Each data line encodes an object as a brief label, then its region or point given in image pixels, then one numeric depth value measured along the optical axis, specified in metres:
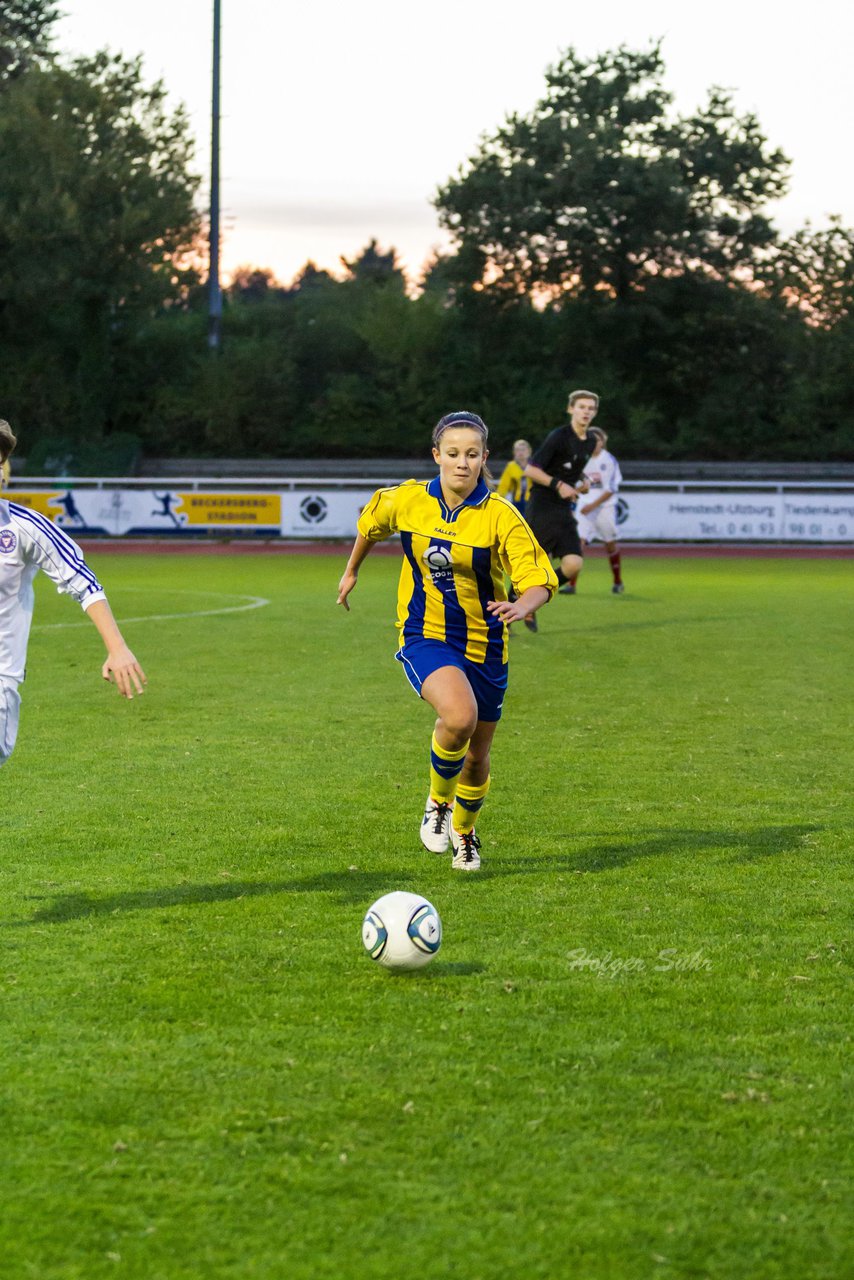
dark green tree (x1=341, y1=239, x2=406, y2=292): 58.83
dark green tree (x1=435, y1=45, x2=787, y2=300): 51.38
